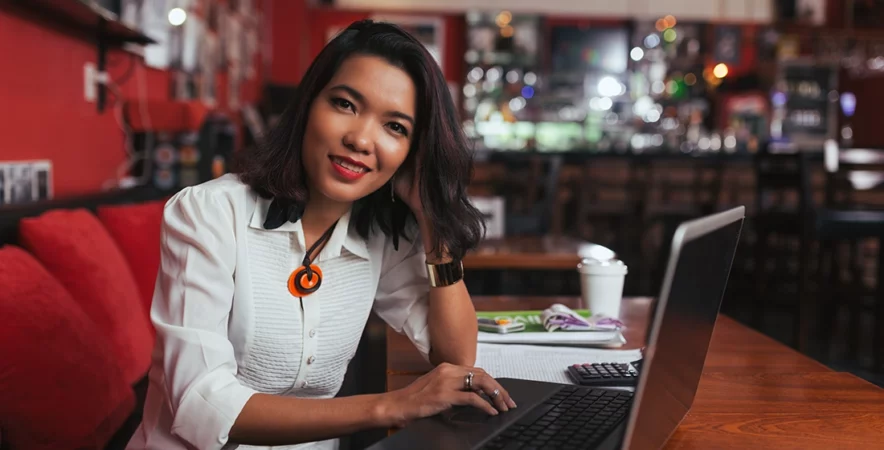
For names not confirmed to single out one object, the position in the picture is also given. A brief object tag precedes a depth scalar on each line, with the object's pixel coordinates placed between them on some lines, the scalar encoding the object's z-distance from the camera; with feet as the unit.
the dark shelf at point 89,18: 7.77
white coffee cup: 5.51
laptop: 2.39
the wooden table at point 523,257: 8.68
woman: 3.39
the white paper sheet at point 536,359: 4.14
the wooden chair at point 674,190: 19.24
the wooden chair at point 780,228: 13.30
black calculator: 3.92
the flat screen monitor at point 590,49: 33.27
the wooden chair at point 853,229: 12.68
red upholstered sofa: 4.56
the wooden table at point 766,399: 3.24
